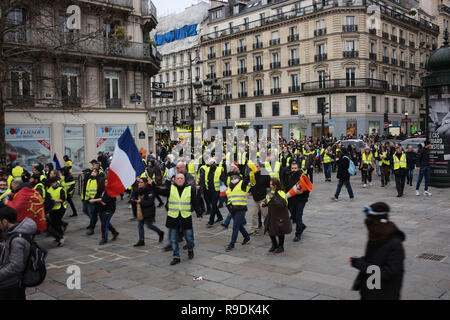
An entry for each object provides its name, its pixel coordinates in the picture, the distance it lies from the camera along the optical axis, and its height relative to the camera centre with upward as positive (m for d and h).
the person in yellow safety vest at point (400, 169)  13.20 -0.83
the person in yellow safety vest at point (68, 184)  11.44 -0.92
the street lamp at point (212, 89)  19.31 +3.04
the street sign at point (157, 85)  23.88 +4.01
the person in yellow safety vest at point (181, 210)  7.18 -1.10
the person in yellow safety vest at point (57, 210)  8.70 -1.27
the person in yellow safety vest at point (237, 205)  7.86 -1.16
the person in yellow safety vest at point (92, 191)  9.69 -0.97
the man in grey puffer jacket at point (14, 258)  3.82 -1.02
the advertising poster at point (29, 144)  19.00 +0.49
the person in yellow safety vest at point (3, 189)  8.29 -0.77
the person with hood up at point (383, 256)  3.44 -0.99
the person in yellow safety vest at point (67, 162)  14.13 -0.36
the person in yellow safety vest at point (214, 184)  10.32 -0.95
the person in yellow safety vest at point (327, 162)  18.61 -0.78
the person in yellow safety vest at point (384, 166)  15.70 -0.87
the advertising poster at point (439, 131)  14.73 +0.48
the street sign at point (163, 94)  20.83 +3.07
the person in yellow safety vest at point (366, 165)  15.83 -0.83
